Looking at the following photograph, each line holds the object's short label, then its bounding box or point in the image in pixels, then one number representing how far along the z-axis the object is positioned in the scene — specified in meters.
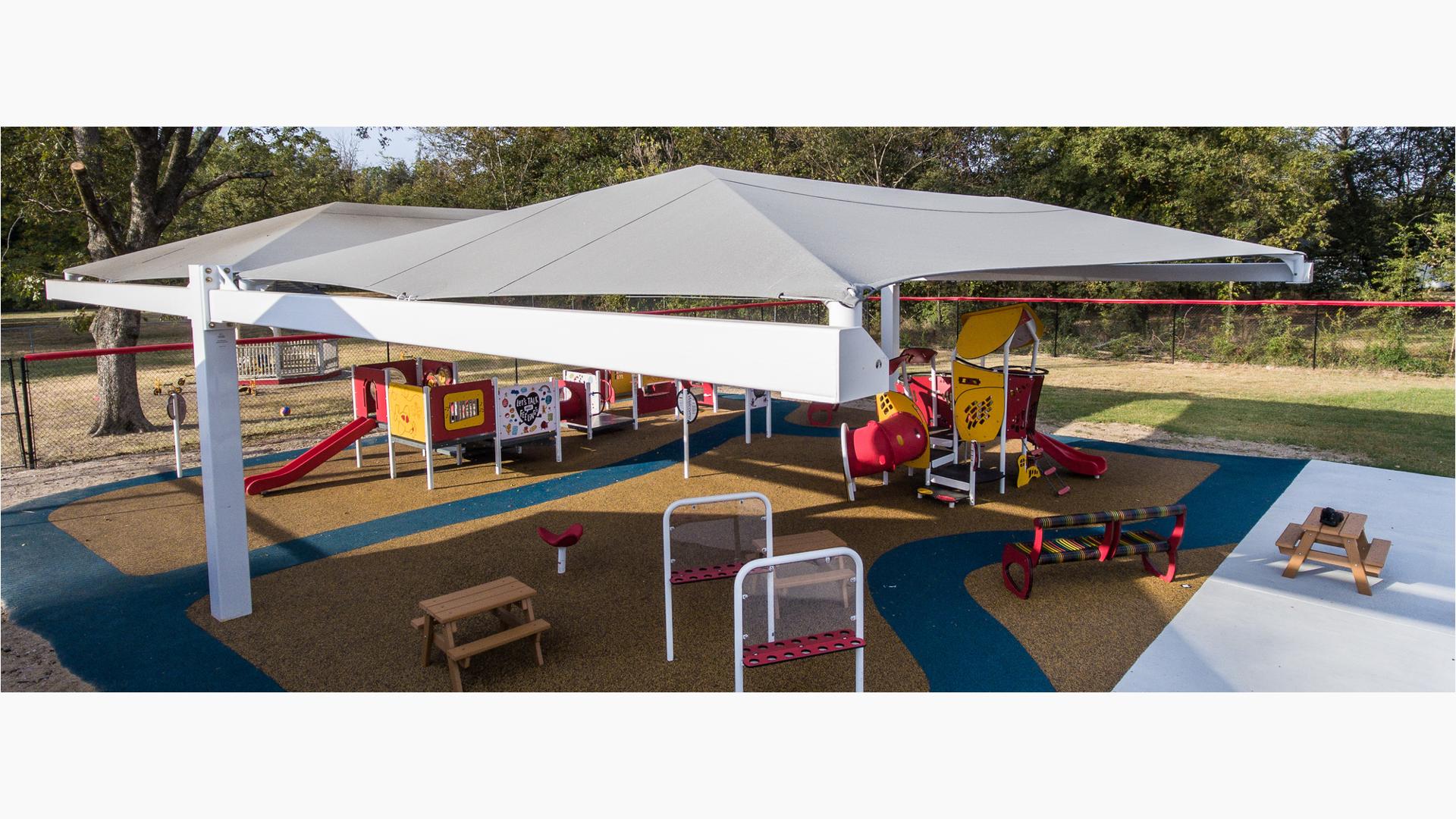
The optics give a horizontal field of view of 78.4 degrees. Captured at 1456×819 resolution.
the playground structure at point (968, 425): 8.32
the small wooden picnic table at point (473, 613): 4.97
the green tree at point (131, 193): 12.34
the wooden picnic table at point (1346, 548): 6.32
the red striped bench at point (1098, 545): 6.20
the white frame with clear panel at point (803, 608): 4.34
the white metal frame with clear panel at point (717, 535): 5.54
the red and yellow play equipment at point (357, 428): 9.28
